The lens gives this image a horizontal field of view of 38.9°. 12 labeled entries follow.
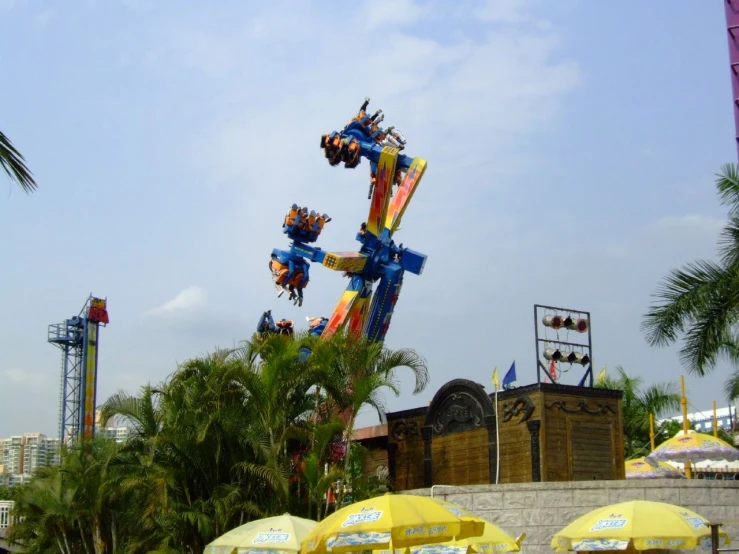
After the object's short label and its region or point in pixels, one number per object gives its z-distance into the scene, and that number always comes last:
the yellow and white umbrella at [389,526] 10.48
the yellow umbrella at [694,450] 20.62
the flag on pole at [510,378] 19.33
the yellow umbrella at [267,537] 12.28
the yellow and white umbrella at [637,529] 12.04
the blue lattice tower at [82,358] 51.16
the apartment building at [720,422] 39.56
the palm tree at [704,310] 17.59
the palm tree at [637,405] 29.77
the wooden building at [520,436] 17.33
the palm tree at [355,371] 17.20
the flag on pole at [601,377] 29.42
